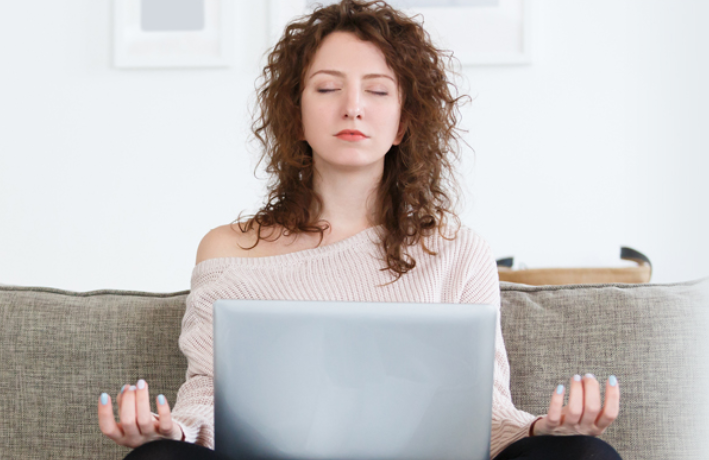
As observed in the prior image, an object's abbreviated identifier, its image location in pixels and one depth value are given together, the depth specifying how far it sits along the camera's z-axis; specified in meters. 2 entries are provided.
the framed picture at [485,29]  2.39
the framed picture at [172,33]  2.46
